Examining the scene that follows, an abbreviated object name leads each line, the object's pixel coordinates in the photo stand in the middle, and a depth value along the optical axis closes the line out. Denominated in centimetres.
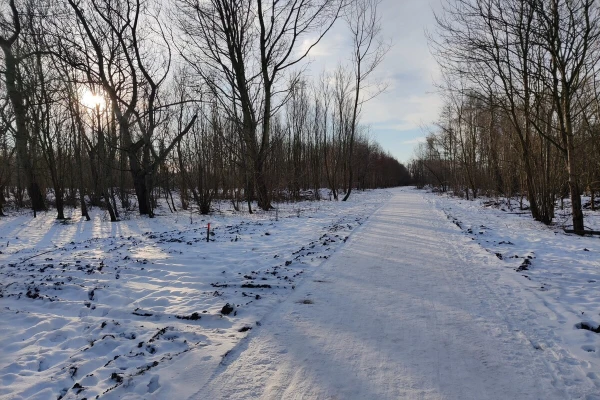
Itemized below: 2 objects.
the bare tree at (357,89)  2603
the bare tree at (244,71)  1723
